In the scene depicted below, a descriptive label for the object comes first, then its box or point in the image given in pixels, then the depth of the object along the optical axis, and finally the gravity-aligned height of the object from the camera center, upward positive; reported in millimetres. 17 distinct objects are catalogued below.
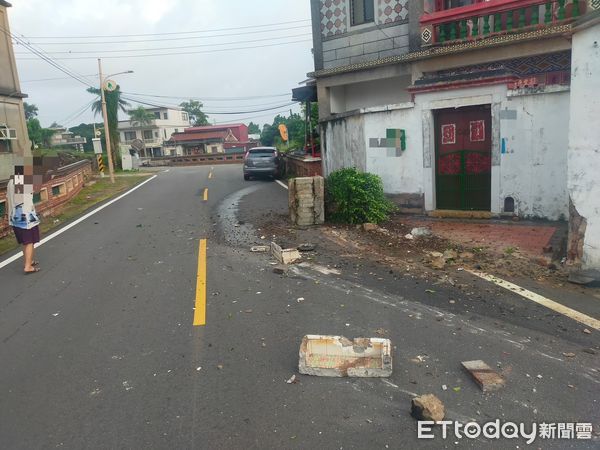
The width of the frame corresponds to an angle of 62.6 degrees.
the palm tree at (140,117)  76438 +4646
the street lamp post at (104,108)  30000 +2466
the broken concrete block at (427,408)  3361 -1890
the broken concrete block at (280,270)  7062 -1883
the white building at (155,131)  76438 +2451
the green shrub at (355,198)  10297 -1341
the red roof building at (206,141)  69500 +280
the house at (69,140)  87938 +2030
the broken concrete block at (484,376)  3760 -1930
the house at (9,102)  18125 +1979
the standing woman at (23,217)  7684 -961
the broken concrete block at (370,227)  9838 -1845
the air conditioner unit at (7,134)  17750 +769
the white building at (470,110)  9172 +342
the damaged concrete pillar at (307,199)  10336 -1303
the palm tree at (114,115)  43706 +3139
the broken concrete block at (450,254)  7574 -1933
